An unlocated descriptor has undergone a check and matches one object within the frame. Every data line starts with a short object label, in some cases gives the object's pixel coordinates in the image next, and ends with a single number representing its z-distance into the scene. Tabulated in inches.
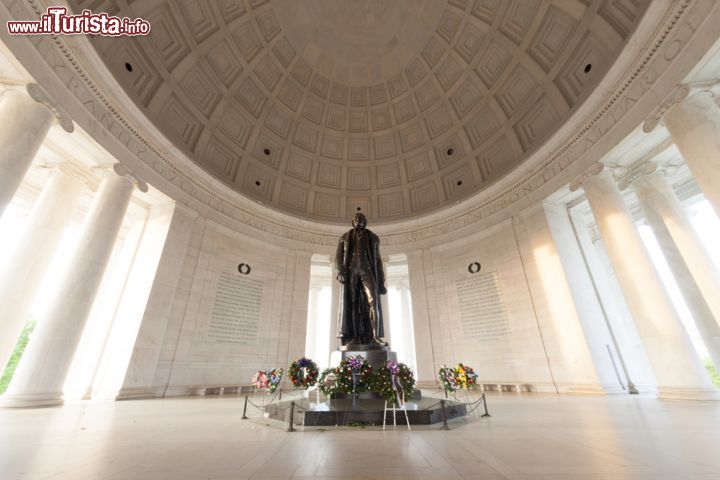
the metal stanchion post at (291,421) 192.9
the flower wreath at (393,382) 223.6
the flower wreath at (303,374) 293.9
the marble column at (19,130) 296.2
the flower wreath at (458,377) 294.4
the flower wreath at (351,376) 256.1
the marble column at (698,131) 308.8
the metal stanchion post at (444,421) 196.1
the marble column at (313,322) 978.1
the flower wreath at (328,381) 272.1
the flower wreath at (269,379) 311.1
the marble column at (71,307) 320.8
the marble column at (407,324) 949.8
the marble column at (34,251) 357.1
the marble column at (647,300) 329.1
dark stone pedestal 287.7
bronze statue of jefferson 319.6
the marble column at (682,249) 400.8
